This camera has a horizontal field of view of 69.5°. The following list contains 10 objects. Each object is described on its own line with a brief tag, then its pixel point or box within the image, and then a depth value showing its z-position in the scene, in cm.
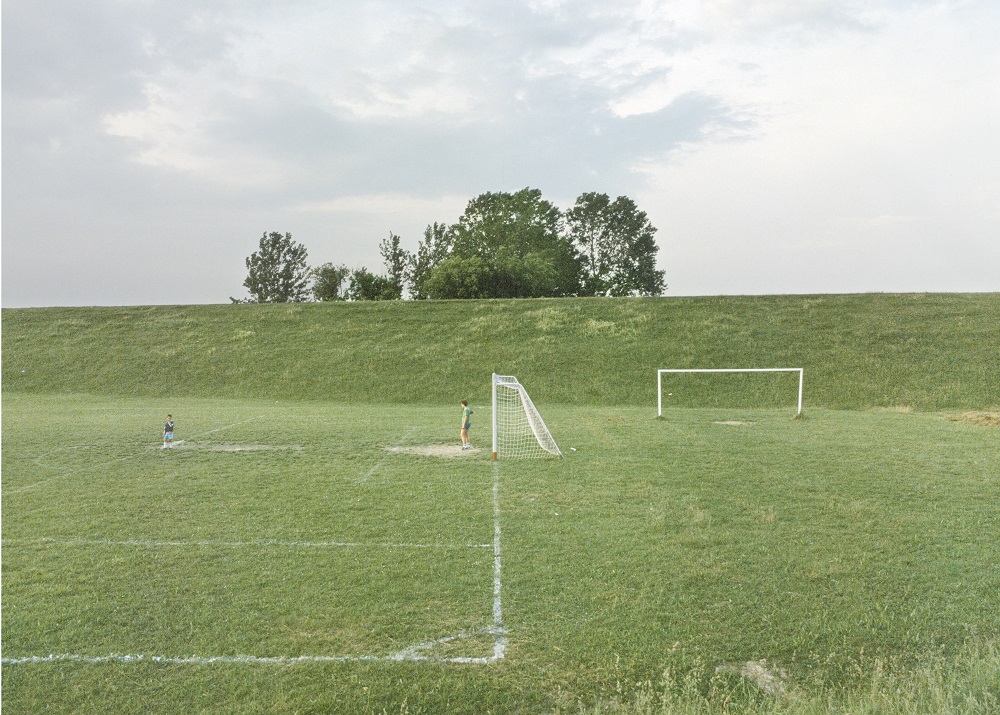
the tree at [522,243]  5791
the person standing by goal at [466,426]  1582
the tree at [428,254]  7062
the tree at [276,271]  8150
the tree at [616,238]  7212
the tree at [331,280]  6981
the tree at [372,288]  6156
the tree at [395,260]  7131
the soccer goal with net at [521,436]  1531
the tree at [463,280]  5528
